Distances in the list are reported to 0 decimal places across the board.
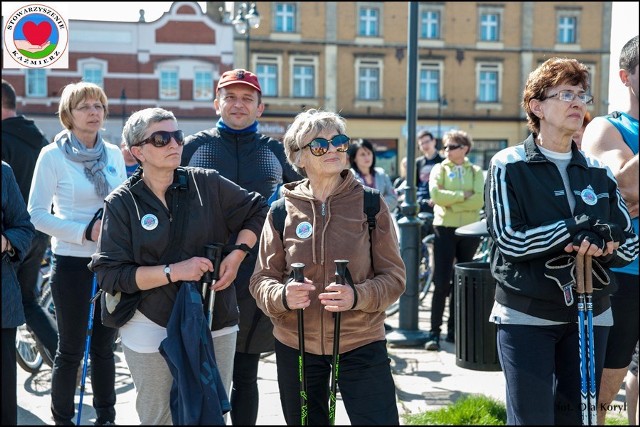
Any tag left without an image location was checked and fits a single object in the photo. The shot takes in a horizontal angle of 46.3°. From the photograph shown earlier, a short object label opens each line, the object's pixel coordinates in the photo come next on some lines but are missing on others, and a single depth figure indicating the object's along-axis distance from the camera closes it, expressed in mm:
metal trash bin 4848
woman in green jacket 6938
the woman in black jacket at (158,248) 3301
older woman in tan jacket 3201
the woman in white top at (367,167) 7617
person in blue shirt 3520
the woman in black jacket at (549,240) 3105
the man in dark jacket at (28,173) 5242
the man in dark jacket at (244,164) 4145
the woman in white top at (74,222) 4512
